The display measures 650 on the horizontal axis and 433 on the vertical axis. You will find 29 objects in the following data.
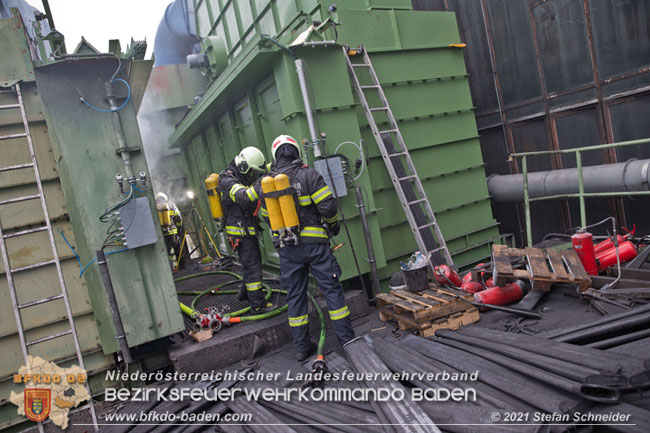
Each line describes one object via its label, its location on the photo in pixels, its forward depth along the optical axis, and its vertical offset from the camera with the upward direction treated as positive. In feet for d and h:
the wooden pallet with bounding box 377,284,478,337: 14.75 -5.28
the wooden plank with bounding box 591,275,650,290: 14.24 -5.46
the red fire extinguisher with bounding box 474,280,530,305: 15.81 -5.42
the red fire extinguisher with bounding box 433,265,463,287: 17.61 -4.76
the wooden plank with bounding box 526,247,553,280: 15.37 -4.59
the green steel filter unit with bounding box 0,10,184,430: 13.56 +1.00
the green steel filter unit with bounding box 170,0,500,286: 18.88 +4.23
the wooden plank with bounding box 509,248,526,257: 17.21 -4.29
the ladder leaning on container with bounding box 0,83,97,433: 13.32 -0.47
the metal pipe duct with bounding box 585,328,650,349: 11.09 -5.68
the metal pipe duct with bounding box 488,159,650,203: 18.70 -2.24
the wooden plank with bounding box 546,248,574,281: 15.01 -4.70
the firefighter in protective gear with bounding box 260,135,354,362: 14.46 -2.03
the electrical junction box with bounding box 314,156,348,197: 18.20 +0.70
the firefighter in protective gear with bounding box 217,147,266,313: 17.54 -0.63
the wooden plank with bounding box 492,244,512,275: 15.75 -4.20
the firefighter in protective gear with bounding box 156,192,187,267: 32.99 -0.27
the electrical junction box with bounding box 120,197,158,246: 14.66 +0.24
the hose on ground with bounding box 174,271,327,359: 15.49 -4.50
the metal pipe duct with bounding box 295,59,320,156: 17.74 +3.79
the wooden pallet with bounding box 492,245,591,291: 15.05 -4.71
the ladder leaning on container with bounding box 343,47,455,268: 20.17 +0.03
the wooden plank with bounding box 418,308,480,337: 14.67 -5.70
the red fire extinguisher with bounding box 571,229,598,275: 15.93 -4.49
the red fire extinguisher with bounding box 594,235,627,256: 16.96 -4.71
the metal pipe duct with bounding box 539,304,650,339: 12.03 -5.56
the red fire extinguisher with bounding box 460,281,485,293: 17.10 -5.28
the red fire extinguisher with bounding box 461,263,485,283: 18.11 -5.18
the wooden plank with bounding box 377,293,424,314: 14.95 -4.94
